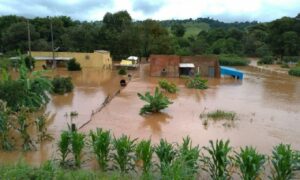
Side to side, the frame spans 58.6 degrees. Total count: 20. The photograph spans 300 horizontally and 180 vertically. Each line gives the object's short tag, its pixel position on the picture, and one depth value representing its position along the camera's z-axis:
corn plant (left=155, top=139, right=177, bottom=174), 6.50
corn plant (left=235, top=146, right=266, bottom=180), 6.03
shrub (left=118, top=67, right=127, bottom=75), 24.06
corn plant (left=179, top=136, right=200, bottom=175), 6.01
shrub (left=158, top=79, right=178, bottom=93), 17.16
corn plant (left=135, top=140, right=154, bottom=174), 6.42
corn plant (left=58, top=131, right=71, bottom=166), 6.92
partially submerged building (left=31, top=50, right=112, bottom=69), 27.26
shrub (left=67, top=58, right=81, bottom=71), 25.45
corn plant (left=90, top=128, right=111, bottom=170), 6.79
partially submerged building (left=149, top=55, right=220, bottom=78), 23.89
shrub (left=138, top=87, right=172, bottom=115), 12.37
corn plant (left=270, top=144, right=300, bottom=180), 6.11
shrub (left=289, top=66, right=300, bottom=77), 27.27
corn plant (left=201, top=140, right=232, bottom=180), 6.29
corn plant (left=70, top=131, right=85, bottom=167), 6.87
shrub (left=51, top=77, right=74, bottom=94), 16.03
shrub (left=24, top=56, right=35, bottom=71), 23.78
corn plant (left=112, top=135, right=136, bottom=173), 6.62
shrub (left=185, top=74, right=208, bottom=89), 18.99
